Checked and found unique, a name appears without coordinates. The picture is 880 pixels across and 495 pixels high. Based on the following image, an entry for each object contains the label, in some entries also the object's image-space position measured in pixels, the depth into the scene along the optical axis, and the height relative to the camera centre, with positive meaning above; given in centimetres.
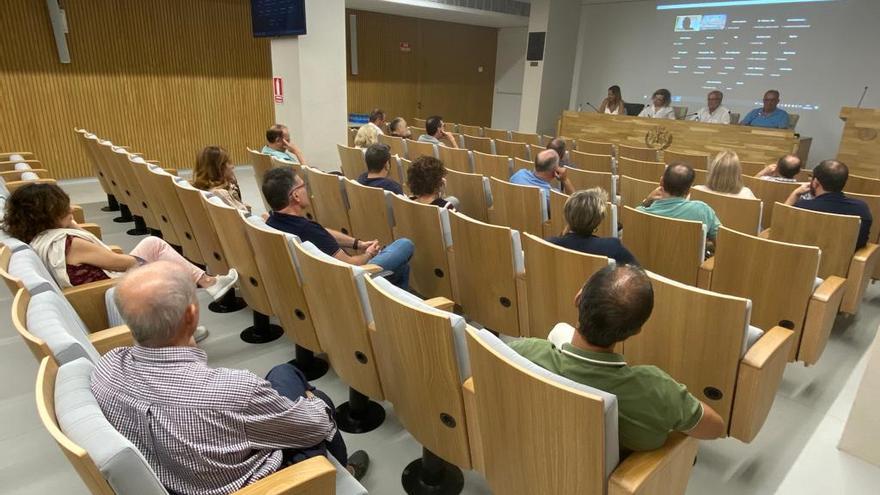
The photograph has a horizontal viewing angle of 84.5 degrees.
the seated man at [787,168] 429 -57
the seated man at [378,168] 371 -61
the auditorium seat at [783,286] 230 -89
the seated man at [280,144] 505 -62
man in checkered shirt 114 -74
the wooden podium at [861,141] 602 -44
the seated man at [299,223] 264 -73
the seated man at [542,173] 395 -63
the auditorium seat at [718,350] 175 -92
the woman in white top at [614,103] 841 -14
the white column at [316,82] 610 +2
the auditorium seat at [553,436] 112 -83
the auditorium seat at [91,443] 96 -71
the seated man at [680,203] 300 -63
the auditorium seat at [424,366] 148 -88
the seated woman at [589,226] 227 -60
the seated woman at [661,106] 809 -16
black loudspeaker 1001 +91
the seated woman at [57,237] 226 -74
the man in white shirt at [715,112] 767 -20
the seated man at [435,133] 635 -57
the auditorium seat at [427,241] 286 -90
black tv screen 581 +77
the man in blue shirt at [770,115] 721 -21
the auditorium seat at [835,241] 285 -81
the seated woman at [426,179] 313 -56
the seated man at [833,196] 317 -60
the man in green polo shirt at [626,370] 125 -70
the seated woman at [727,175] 353 -53
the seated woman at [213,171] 352 -63
